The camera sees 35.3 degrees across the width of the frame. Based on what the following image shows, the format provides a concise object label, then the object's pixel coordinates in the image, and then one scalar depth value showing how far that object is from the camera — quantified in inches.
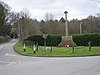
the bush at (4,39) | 2512.1
